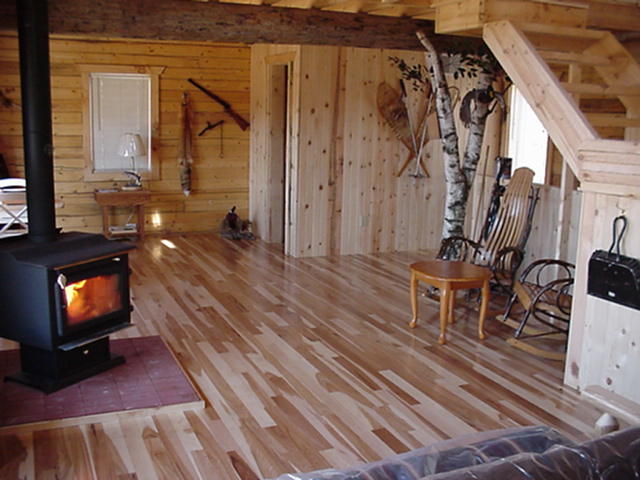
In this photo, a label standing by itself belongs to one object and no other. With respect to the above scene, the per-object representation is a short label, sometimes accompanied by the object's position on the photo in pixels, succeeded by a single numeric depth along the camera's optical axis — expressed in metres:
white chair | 6.36
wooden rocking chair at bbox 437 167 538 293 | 5.34
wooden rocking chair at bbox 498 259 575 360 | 4.64
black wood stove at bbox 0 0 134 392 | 3.65
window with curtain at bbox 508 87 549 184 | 6.83
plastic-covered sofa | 1.65
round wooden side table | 4.80
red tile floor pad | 3.55
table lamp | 8.05
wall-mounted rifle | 8.55
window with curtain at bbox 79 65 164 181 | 8.09
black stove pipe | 3.74
